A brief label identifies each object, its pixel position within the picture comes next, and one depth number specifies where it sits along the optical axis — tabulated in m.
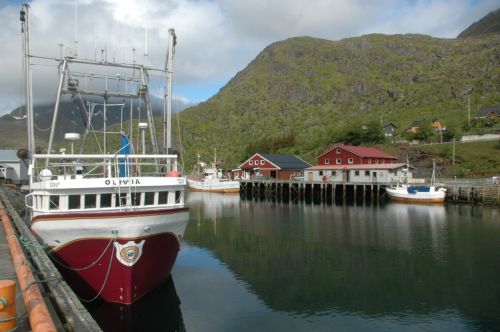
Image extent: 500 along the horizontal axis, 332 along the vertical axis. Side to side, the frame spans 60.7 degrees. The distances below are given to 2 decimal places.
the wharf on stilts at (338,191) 53.66
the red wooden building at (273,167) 82.00
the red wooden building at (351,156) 70.62
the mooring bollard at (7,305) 6.93
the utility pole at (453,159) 74.18
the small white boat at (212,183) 81.06
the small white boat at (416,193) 55.03
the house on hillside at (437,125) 97.89
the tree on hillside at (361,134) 93.81
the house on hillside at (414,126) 107.56
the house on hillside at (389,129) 116.17
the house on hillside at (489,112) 101.62
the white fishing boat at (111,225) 15.77
